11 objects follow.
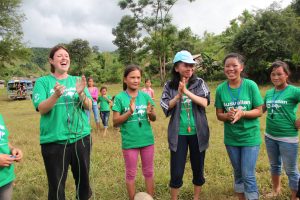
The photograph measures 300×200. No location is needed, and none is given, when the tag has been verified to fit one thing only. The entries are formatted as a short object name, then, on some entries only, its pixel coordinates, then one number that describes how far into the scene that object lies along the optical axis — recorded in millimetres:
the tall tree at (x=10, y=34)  29266
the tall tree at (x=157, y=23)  30234
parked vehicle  28180
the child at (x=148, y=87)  8914
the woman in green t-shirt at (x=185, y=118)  3395
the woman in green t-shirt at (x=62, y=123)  2883
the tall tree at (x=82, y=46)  36881
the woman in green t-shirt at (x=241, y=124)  3204
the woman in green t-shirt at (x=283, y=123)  3475
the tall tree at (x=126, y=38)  31992
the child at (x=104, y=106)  8736
